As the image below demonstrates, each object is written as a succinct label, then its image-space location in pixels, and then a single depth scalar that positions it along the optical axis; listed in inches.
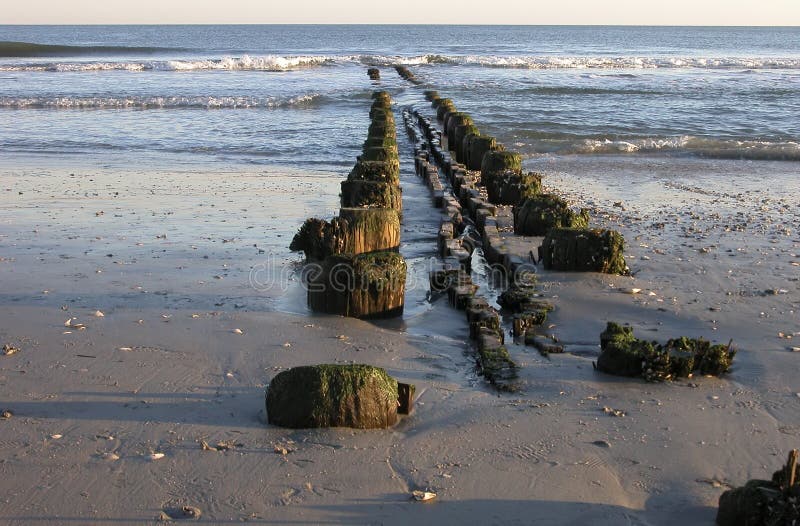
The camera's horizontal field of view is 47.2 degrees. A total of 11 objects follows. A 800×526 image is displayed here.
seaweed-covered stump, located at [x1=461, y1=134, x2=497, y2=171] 577.6
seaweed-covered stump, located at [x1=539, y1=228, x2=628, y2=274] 322.3
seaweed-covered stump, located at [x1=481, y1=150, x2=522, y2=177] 501.0
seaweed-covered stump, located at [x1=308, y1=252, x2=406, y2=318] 266.4
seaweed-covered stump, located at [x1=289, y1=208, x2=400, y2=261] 311.4
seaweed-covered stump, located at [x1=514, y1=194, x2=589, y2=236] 372.2
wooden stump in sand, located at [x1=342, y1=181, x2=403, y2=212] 374.6
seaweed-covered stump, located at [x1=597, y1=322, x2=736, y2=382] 227.3
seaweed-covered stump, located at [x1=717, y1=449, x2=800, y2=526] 141.9
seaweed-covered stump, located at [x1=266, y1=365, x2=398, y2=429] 189.9
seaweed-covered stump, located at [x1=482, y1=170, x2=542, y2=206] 463.8
